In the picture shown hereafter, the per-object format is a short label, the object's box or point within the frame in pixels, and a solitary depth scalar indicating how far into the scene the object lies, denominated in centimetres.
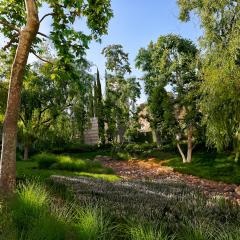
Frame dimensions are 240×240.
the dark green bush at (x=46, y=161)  1239
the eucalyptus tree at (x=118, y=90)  2110
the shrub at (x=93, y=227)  322
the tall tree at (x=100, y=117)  2218
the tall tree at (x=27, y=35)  500
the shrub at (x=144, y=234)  294
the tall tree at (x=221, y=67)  871
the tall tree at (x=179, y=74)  1653
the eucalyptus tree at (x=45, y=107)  1745
